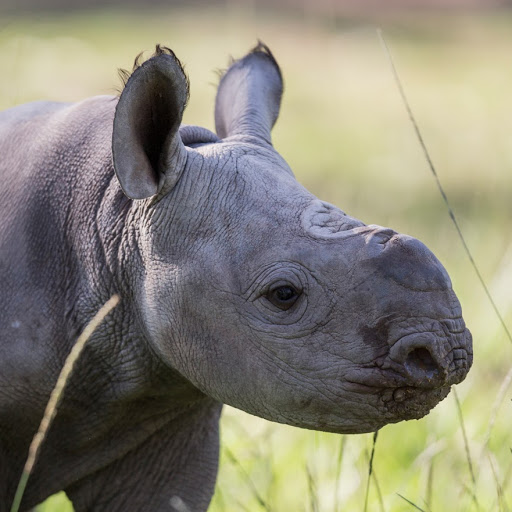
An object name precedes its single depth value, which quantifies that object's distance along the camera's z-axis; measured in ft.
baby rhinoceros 24.76
